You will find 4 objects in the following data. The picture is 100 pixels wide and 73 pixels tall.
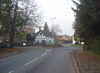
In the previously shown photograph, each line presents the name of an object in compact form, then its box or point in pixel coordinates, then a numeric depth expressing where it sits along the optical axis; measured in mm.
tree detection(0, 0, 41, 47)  31827
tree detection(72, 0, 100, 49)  13922
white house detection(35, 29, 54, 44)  79062
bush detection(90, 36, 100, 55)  16306
